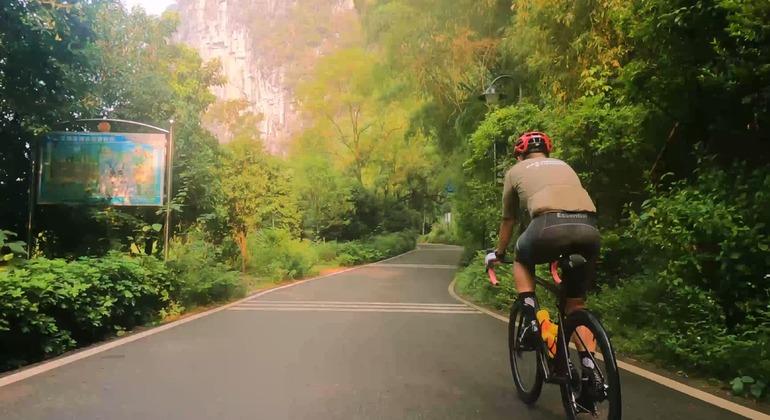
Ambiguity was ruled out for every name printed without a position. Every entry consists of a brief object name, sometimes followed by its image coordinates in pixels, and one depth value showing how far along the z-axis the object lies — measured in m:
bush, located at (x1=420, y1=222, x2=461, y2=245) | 67.06
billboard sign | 9.18
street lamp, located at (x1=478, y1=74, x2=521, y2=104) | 12.95
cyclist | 3.57
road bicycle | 3.22
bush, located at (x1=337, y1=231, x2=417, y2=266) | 29.73
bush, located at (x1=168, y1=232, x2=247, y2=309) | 10.27
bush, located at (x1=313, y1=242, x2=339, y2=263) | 28.32
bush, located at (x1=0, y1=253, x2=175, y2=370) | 5.49
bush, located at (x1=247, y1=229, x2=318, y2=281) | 18.95
